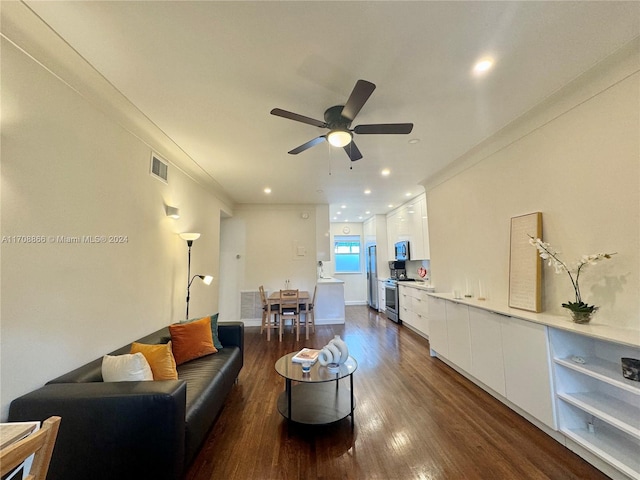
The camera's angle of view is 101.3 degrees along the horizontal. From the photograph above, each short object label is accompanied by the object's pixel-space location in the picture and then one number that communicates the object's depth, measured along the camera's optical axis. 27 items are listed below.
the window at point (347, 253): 8.99
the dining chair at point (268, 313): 4.96
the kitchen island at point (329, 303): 6.13
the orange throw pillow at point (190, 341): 2.59
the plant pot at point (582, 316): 1.96
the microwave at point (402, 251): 5.88
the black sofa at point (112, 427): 1.41
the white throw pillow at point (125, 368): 1.77
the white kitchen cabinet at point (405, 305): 5.41
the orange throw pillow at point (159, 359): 2.02
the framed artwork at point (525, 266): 2.46
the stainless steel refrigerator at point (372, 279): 7.64
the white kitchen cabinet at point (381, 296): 7.24
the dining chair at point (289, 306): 4.93
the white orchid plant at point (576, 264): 1.93
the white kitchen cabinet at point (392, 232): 6.71
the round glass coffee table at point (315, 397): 2.21
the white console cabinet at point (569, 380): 1.68
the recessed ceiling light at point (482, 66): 1.84
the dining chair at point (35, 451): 0.67
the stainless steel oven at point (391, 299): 6.04
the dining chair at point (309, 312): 5.03
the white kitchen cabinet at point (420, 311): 4.68
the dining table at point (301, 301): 4.94
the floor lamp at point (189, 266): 3.36
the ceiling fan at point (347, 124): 1.77
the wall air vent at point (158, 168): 2.85
